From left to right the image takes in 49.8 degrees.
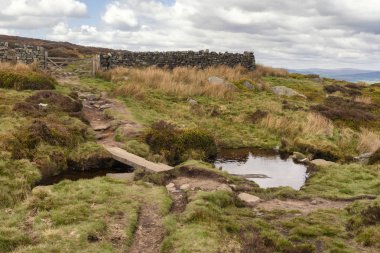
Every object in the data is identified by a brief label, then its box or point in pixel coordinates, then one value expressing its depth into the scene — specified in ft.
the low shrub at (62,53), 162.38
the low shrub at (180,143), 62.44
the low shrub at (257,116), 89.71
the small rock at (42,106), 69.14
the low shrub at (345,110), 96.12
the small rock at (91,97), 87.95
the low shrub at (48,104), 66.18
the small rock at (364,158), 65.46
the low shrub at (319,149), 70.38
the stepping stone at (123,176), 48.91
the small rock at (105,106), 81.74
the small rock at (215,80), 117.45
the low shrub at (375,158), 63.52
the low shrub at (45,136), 51.44
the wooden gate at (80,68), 113.50
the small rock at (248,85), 122.22
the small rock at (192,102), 96.93
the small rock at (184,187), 45.07
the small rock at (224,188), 43.91
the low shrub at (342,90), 147.84
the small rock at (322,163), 62.80
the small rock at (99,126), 69.29
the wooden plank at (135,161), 51.62
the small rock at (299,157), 67.36
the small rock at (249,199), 43.07
